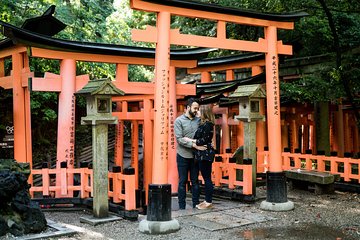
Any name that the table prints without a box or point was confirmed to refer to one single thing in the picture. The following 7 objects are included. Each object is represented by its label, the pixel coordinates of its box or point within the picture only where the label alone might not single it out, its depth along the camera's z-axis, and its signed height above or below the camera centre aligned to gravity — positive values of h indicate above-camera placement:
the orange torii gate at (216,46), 6.90 +1.52
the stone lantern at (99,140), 7.38 -0.15
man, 7.85 -0.12
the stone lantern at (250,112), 9.07 +0.36
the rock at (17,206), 6.05 -1.11
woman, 7.72 -0.23
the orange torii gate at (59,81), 8.83 +1.13
